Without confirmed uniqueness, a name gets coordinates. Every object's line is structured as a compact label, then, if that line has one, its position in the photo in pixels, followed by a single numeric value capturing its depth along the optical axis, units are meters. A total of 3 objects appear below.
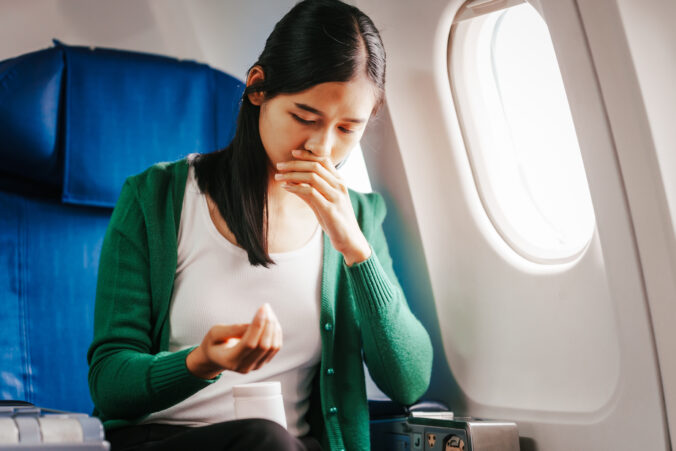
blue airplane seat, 1.80
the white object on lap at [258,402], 1.15
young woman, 1.48
